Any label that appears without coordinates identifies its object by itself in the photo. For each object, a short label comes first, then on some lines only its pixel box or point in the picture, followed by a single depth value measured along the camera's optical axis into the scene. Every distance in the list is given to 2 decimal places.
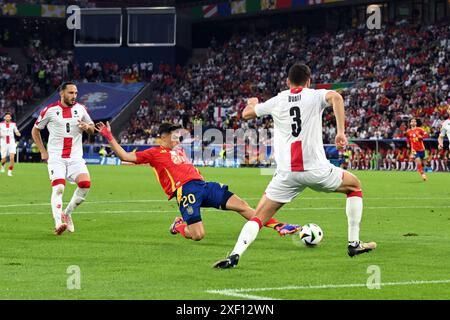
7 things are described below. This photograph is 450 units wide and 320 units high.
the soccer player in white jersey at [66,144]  15.64
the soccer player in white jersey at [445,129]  31.12
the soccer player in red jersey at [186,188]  13.26
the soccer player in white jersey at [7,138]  40.00
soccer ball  12.97
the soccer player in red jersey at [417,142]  36.69
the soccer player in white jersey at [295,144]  10.97
